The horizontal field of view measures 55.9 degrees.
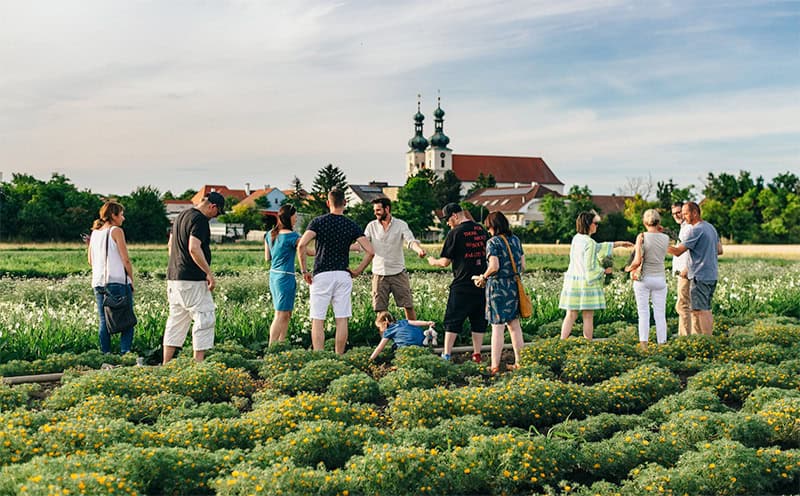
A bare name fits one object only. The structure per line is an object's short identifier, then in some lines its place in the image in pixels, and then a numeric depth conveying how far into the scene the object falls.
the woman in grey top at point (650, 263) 9.68
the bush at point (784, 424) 6.35
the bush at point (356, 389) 7.46
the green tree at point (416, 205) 73.94
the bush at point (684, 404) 7.01
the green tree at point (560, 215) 63.75
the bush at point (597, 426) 6.43
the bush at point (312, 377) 7.90
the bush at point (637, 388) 7.48
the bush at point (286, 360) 8.53
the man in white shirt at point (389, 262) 9.66
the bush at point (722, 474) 5.12
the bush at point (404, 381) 7.74
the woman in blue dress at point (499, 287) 8.63
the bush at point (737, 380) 7.89
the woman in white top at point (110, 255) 8.97
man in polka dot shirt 8.93
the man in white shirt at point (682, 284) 10.62
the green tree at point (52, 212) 49.62
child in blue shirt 9.19
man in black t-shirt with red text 8.78
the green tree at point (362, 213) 65.00
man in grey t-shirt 10.12
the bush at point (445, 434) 5.86
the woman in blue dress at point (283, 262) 9.45
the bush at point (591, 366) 8.58
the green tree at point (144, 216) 52.81
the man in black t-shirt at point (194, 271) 8.16
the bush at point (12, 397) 7.08
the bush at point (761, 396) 7.17
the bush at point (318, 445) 5.44
